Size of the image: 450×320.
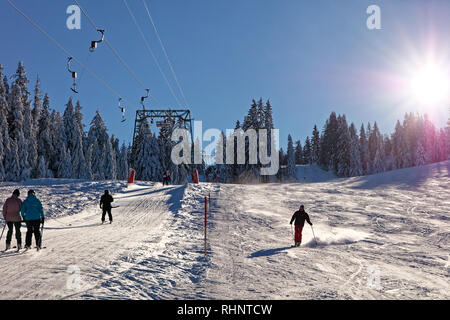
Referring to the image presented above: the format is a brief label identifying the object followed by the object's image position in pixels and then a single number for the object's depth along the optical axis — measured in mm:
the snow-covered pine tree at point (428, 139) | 88088
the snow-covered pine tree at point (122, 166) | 81700
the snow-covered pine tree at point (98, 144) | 57125
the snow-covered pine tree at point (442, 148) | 95688
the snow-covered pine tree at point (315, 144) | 103288
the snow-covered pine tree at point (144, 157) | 53250
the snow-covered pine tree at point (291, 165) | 75000
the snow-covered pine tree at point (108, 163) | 61281
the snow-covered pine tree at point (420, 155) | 83250
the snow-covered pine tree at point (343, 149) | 72062
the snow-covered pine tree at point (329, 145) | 79188
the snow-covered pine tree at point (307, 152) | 109688
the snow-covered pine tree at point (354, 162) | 71312
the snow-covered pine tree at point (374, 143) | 93431
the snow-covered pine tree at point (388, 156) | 97712
